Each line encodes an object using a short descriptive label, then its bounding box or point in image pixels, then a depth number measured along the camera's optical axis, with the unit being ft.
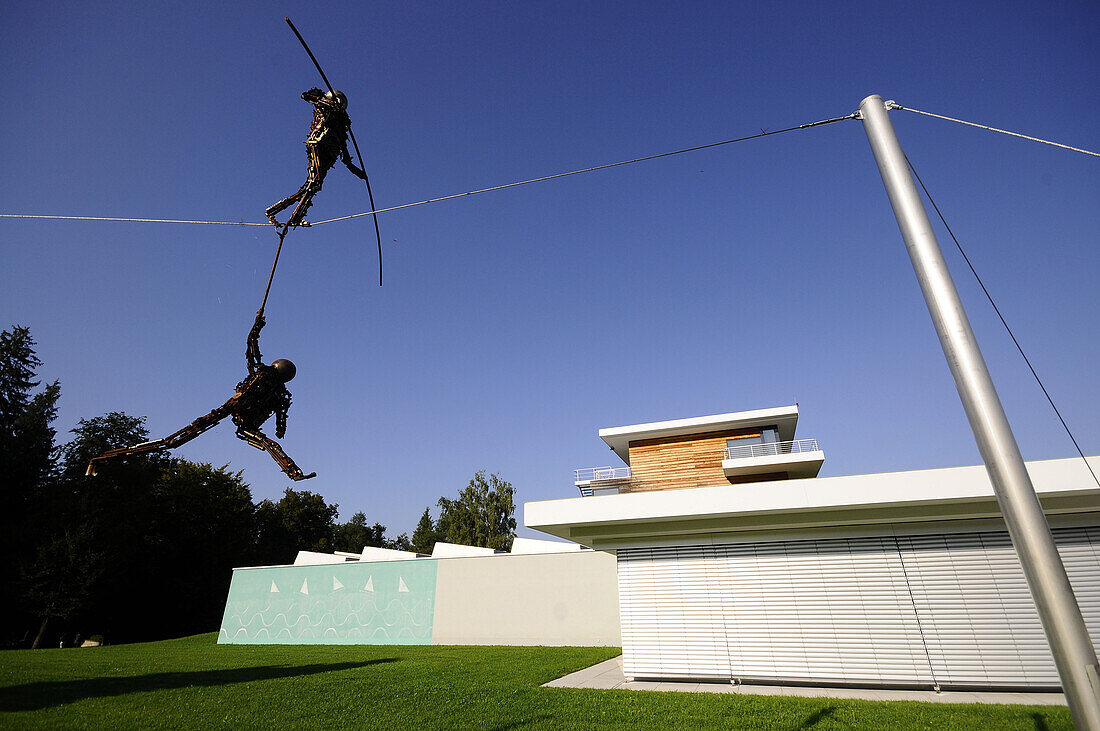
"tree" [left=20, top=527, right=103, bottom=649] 95.14
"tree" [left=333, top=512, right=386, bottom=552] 224.33
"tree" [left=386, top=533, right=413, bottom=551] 262.51
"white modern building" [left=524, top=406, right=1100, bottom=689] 32.35
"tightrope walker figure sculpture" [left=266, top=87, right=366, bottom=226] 15.47
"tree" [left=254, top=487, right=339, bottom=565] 183.21
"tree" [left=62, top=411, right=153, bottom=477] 127.34
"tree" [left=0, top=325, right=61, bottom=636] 97.66
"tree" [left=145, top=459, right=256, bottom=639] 123.34
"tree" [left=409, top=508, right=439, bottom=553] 200.85
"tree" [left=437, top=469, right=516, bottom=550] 169.76
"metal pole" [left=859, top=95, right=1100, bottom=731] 8.30
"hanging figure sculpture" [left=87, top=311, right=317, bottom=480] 16.75
